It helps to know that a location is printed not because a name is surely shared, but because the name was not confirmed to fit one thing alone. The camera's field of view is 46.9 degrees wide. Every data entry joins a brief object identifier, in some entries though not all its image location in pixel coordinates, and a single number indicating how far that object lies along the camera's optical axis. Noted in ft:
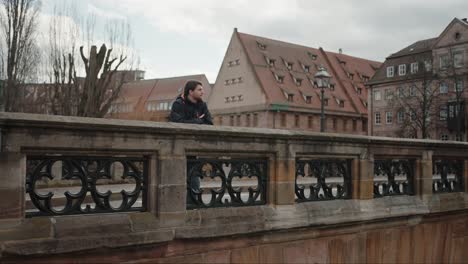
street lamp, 60.95
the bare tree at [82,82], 67.31
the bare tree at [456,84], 145.59
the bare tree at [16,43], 79.71
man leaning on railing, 19.44
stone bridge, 12.94
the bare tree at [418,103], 137.90
